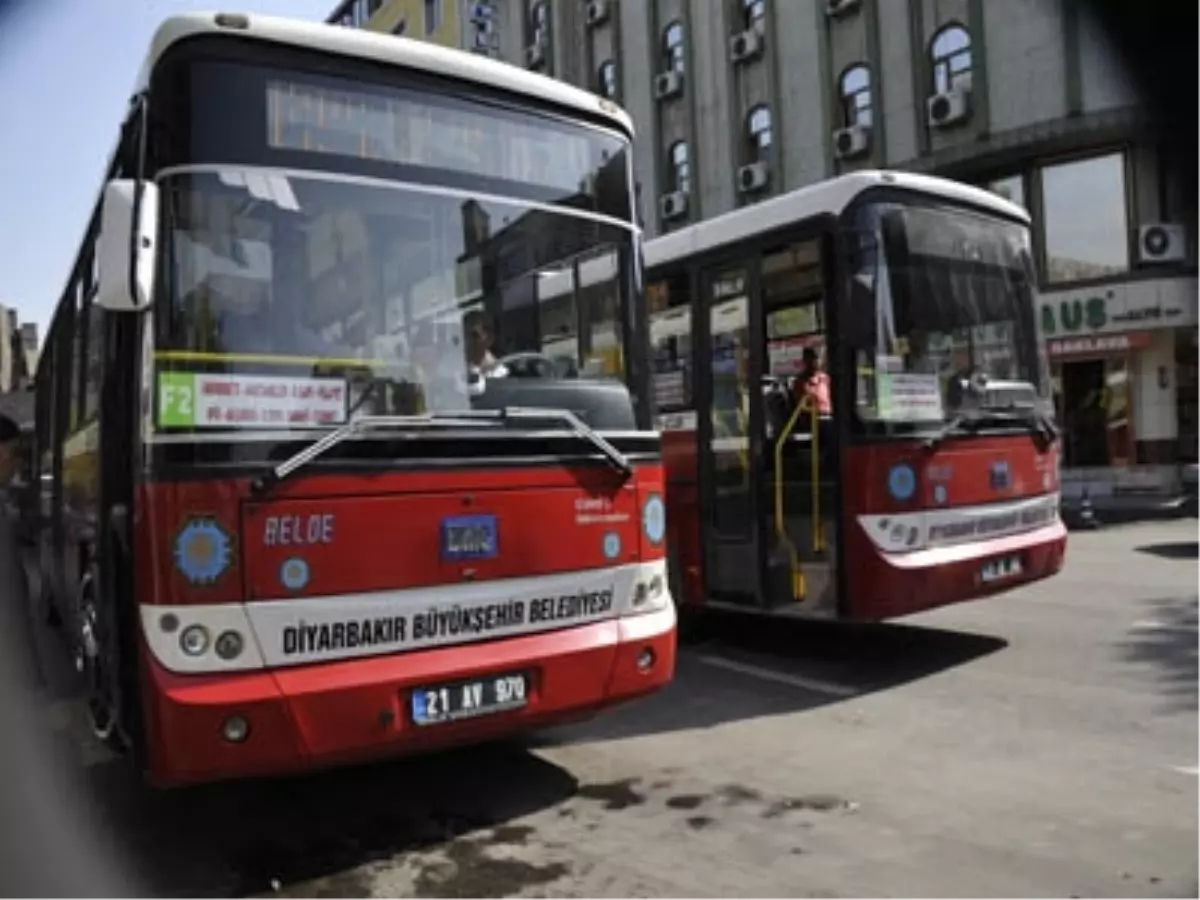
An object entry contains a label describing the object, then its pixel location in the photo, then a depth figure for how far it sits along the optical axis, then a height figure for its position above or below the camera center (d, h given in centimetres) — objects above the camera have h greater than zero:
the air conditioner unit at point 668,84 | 3002 +1000
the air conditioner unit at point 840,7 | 2481 +983
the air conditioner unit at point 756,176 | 2719 +674
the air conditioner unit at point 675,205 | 2977 +672
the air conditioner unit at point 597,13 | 3250 +1301
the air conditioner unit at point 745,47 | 2750 +1001
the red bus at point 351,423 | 407 +20
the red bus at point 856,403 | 700 +33
